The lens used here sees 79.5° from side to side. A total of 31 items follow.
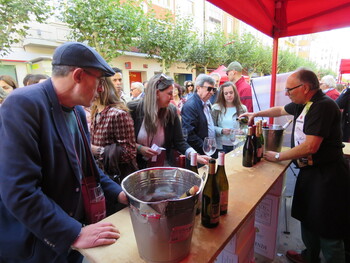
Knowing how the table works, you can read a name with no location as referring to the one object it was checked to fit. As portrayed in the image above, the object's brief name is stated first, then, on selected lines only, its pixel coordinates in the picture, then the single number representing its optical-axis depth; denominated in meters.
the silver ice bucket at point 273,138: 2.13
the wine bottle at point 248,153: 1.99
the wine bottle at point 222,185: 1.19
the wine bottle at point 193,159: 1.21
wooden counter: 0.94
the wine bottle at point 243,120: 2.78
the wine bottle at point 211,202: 1.10
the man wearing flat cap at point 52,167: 0.82
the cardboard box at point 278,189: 2.20
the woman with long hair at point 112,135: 1.87
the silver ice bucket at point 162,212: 0.74
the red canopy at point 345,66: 10.38
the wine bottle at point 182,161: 1.29
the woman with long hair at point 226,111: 3.34
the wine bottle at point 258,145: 2.05
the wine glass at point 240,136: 2.43
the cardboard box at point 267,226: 2.22
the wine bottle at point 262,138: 2.09
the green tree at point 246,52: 16.39
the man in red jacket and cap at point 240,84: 4.47
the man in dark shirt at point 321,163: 1.76
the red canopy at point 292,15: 2.56
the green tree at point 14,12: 5.38
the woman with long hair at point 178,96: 6.58
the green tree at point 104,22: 7.29
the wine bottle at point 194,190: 0.79
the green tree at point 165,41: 10.98
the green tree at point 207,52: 14.10
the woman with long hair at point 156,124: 2.16
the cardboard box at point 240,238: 1.58
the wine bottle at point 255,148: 2.03
